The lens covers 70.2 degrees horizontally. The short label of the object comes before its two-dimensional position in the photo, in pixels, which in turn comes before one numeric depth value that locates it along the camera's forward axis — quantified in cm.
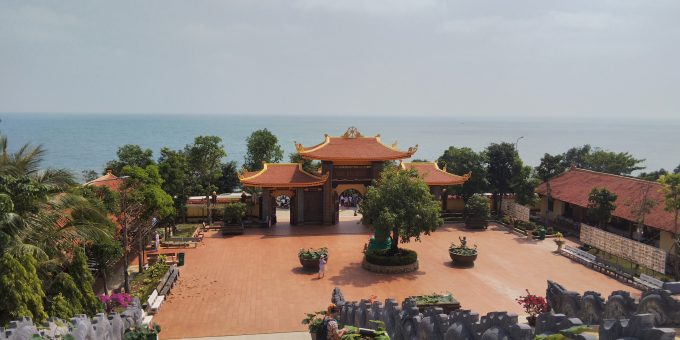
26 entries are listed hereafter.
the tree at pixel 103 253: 1650
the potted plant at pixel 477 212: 3061
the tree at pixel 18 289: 1102
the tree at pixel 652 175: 3876
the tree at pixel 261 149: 4469
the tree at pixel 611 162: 4672
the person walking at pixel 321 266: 2083
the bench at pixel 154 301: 1636
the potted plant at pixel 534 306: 1418
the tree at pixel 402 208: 2127
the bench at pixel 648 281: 1927
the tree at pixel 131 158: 3750
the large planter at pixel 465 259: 2256
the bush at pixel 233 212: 2856
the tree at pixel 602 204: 2588
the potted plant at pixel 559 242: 2533
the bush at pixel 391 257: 2167
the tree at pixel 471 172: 3347
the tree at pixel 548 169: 3259
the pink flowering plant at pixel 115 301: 1487
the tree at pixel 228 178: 4588
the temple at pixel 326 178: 3017
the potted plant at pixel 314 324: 1170
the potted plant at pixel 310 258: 2131
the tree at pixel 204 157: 3259
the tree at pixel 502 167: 3303
